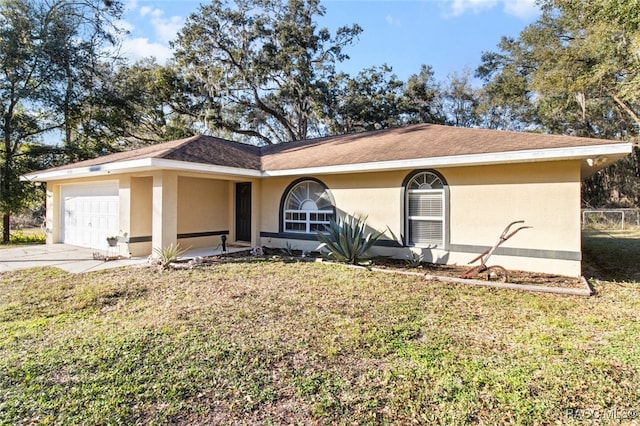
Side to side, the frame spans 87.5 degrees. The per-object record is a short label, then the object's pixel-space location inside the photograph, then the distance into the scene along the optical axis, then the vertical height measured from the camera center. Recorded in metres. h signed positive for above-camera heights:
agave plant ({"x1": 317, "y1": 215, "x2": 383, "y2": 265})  8.66 -0.74
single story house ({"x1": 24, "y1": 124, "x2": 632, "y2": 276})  7.42 +0.62
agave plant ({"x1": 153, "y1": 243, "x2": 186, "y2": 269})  8.31 -1.04
